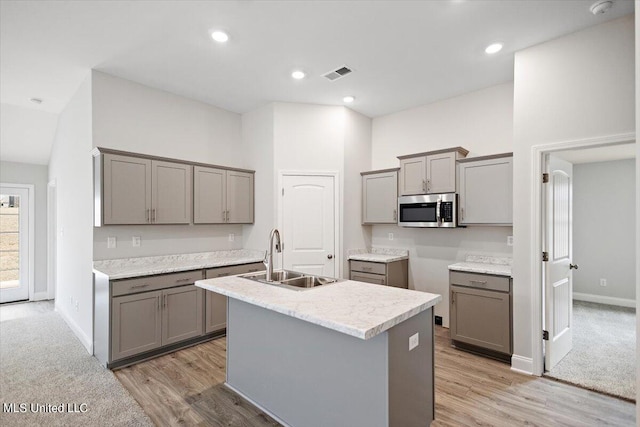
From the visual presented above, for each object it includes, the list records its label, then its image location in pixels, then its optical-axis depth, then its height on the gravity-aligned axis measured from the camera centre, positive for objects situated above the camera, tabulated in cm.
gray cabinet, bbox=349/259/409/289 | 411 -79
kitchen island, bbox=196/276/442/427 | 169 -88
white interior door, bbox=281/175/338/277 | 430 -13
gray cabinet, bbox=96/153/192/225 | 324 +26
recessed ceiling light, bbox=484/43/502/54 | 295 +160
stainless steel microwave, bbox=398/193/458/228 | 374 +5
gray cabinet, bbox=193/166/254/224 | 402 +25
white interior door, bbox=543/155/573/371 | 296 -47
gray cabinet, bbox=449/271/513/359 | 314 -104
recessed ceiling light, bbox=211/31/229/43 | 276 +160
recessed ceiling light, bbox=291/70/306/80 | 350 +159
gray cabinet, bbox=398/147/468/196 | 379 +55
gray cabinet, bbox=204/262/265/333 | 370 -110
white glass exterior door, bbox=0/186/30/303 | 525 -50
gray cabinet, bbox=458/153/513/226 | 336 +27
